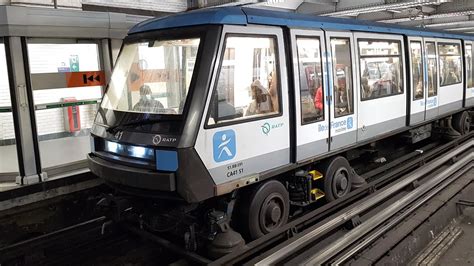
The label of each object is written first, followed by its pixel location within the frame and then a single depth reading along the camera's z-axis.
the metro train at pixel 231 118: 3.73
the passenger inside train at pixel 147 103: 4.08
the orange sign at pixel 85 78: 6.09
